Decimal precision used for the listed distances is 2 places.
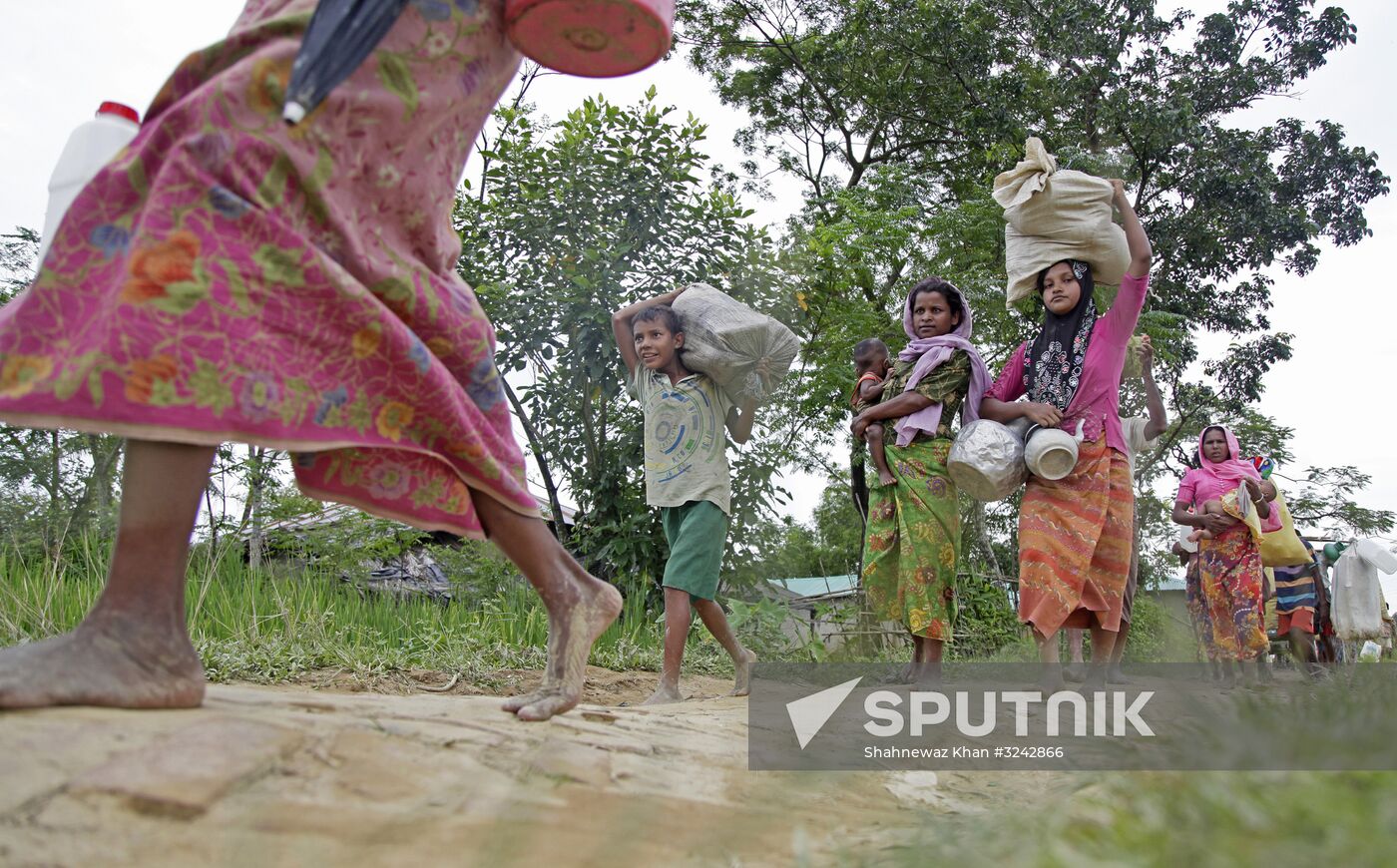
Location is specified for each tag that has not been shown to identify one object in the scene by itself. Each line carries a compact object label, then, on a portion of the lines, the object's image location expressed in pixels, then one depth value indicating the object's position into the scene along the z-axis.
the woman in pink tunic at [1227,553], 6.11
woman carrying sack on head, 3.84
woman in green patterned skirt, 4.26
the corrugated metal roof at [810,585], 13.83
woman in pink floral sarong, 1.59
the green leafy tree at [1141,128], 11.86
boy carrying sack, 4.14
